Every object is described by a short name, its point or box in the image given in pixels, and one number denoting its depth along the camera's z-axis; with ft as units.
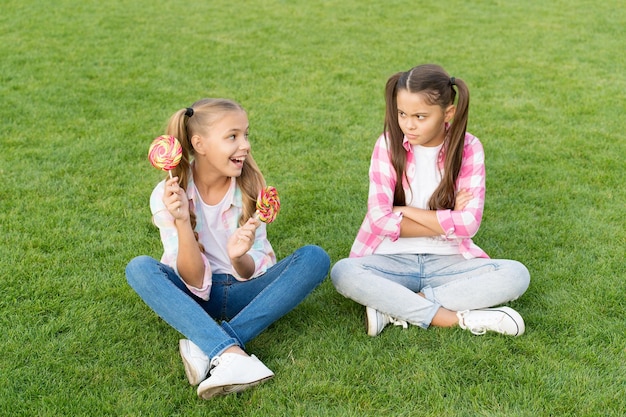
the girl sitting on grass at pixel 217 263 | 10.30
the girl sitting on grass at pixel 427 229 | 11.53
